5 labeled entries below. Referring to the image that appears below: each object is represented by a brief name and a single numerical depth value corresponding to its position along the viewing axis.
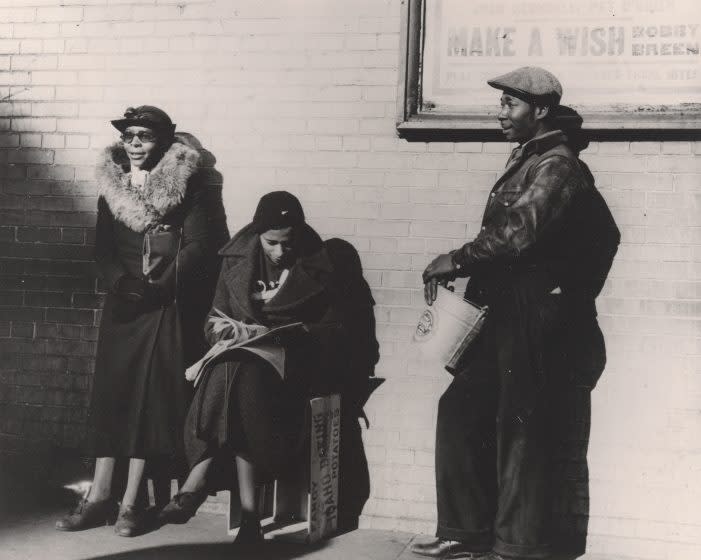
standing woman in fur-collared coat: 4.79
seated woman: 4.39
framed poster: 4.60
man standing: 4.20
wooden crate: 4.56
